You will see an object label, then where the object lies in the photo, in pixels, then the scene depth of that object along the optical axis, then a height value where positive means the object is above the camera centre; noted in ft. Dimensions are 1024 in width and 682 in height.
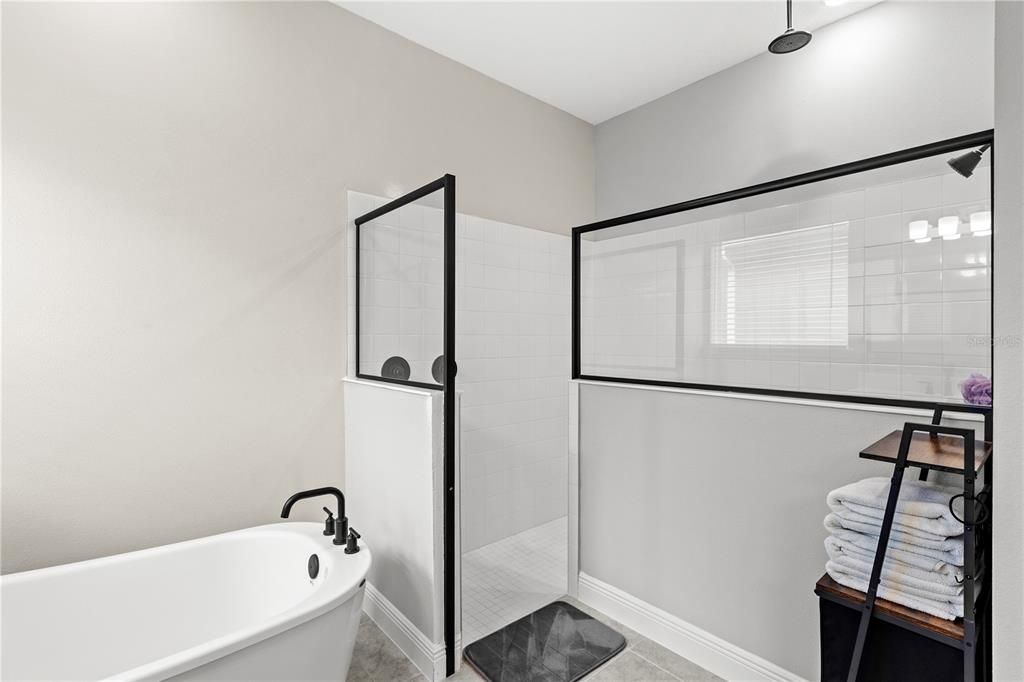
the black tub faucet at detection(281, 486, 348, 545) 5.92 -2.10
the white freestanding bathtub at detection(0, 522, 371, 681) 4.53 -2.74
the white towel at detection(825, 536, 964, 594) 4.00 -1.86
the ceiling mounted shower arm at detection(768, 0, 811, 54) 5.92 +3.47
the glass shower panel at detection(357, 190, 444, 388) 6.10 +0.58
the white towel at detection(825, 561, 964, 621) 3.99 -2.08
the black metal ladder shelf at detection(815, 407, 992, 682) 3.65 -1.58
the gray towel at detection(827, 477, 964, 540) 3.99 -1.37
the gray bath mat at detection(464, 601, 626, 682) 6.46 -4.12
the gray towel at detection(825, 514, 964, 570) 3.96 -1.66
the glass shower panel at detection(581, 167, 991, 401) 6.07 +0.51
